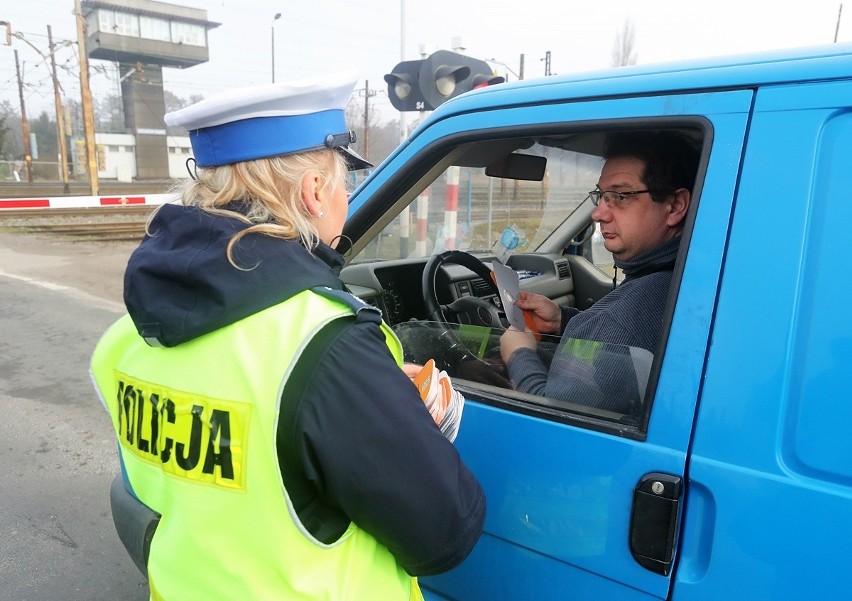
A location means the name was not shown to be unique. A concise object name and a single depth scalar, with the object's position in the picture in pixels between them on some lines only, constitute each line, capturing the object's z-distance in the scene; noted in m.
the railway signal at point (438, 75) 5.02
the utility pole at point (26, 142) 33.50
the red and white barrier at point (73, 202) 15.41
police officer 1.02
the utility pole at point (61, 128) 29.95
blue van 1.07
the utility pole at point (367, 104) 32.15
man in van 1.46
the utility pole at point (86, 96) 19.52
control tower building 48.09
